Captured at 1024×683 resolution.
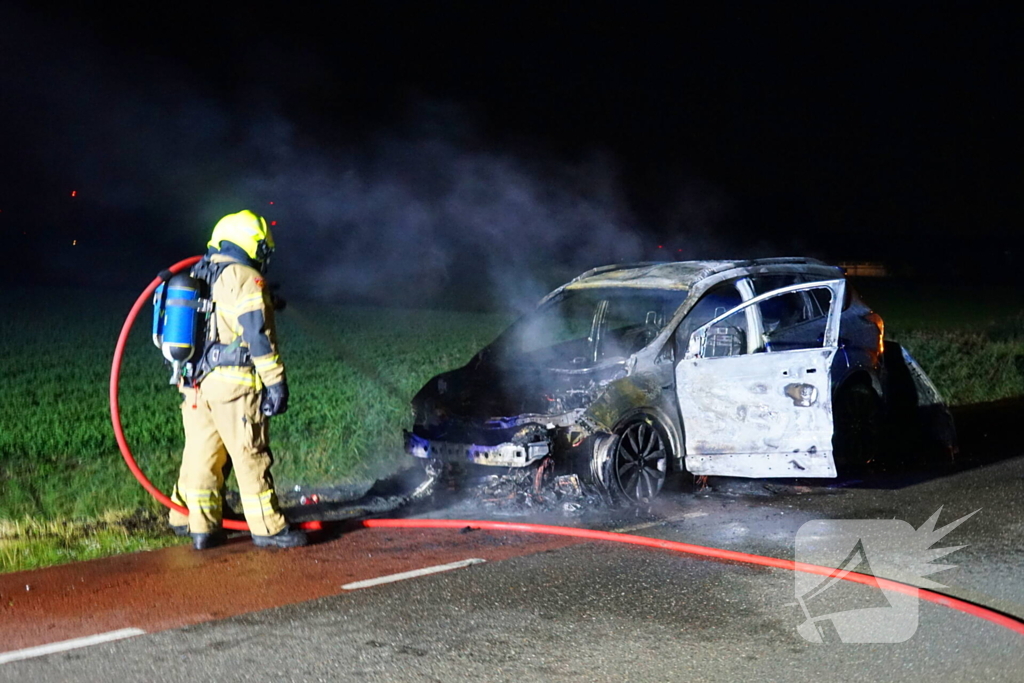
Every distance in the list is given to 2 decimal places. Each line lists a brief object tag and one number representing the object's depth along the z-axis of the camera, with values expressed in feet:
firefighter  20.92
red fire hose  17.92
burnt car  25.27
